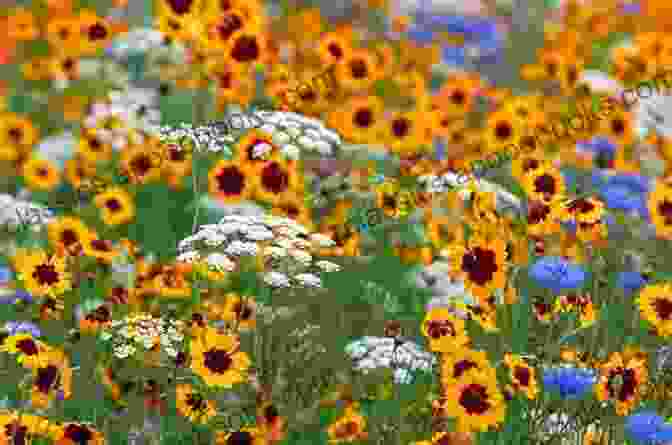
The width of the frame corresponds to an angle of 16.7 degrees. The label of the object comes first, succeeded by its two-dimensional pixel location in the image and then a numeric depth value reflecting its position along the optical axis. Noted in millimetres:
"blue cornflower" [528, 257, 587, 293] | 8161
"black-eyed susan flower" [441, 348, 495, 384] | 7494
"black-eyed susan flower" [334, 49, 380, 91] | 12351
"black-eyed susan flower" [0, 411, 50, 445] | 7069
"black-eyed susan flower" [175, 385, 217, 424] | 7611
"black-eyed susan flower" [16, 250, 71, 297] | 8175
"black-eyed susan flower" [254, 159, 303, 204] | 9670
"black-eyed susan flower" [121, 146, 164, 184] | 11355
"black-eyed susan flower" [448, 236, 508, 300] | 8073
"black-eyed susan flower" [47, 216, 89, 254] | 9648
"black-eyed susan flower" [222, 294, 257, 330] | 8461
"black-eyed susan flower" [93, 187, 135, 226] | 10923
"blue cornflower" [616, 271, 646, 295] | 9611
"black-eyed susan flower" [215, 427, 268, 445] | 7509
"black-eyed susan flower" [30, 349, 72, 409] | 7521
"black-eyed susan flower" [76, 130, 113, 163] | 13296
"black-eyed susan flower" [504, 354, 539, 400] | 7322
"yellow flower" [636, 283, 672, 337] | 8212
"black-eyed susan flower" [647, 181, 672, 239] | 9714
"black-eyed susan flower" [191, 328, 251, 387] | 7406
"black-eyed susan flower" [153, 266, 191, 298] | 9179
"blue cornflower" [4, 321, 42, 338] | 7904
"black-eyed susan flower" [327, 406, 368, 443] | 8088
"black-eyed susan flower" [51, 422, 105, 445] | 7348
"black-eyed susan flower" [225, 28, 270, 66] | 10974
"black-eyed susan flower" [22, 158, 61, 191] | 12901
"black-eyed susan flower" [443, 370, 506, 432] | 7263
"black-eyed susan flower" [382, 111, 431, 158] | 12241
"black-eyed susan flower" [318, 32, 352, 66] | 12175
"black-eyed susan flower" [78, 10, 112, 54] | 13179
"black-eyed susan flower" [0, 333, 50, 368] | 7439
